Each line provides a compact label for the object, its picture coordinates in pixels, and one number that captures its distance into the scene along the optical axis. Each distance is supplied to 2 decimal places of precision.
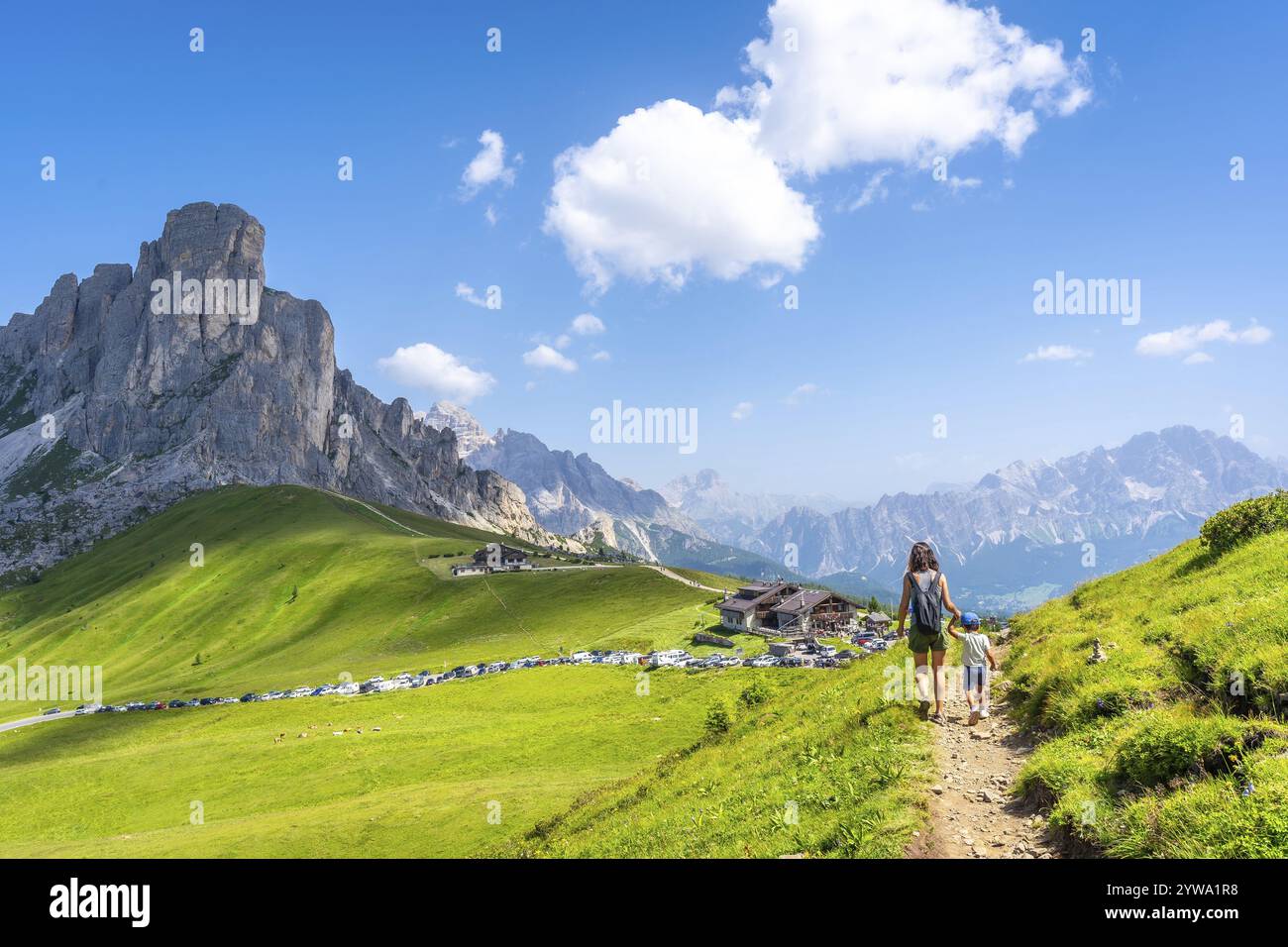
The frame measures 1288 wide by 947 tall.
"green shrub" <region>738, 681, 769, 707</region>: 35.53
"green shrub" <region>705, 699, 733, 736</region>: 31.41
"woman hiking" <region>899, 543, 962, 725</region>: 18.45
